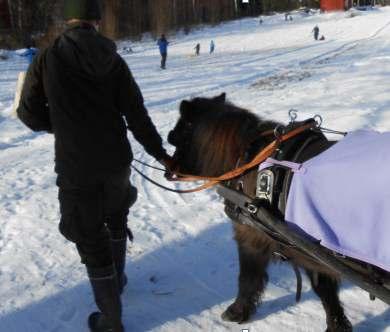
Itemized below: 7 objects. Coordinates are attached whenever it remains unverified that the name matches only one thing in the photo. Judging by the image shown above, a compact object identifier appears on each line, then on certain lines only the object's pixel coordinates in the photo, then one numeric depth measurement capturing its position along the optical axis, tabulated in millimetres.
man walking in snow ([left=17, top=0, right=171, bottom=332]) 2395
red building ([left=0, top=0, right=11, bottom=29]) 28197
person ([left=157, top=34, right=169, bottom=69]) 18141
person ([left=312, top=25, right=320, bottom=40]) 29331
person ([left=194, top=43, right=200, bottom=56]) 23059
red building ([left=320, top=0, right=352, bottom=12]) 59031
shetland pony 2600
